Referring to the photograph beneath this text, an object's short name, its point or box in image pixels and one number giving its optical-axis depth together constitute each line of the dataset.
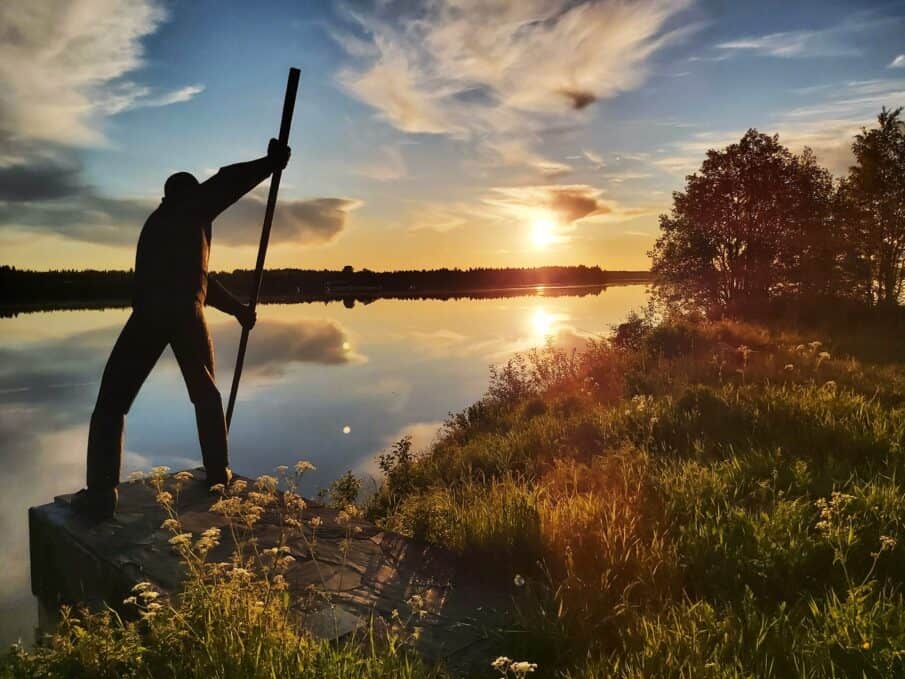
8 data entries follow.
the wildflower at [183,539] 3.01
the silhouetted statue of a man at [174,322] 5.36
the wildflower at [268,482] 3.90
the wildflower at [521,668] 2.16
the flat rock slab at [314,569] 3.55
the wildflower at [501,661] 2.32
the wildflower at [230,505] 3.36
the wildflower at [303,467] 3.73
